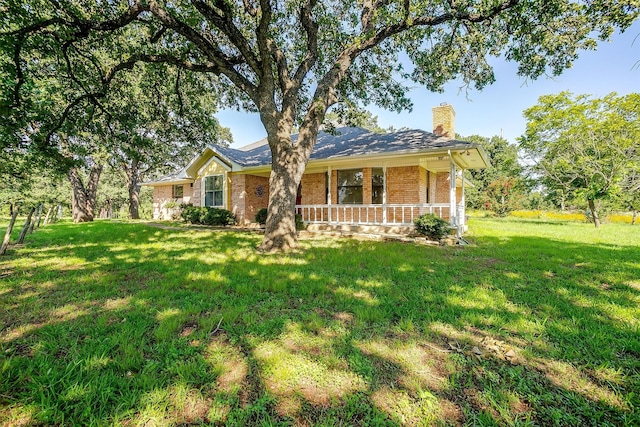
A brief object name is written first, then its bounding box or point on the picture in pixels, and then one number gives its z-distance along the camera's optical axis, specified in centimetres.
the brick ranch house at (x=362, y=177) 957
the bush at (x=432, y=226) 842
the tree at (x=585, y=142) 1391
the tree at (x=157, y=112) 770
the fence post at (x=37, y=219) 797
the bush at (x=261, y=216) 1149
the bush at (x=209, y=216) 1288
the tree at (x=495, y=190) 2816
